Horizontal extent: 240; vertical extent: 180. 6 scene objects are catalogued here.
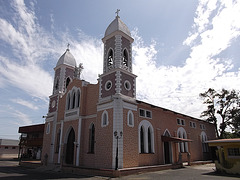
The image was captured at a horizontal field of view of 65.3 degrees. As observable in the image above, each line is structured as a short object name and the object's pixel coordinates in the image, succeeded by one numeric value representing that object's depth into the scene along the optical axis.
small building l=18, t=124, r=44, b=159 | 35.34
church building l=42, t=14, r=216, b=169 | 16.62
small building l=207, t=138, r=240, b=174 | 15.99
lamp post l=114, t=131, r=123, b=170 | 15.27
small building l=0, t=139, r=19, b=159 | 44.23
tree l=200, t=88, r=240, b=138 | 31.38
